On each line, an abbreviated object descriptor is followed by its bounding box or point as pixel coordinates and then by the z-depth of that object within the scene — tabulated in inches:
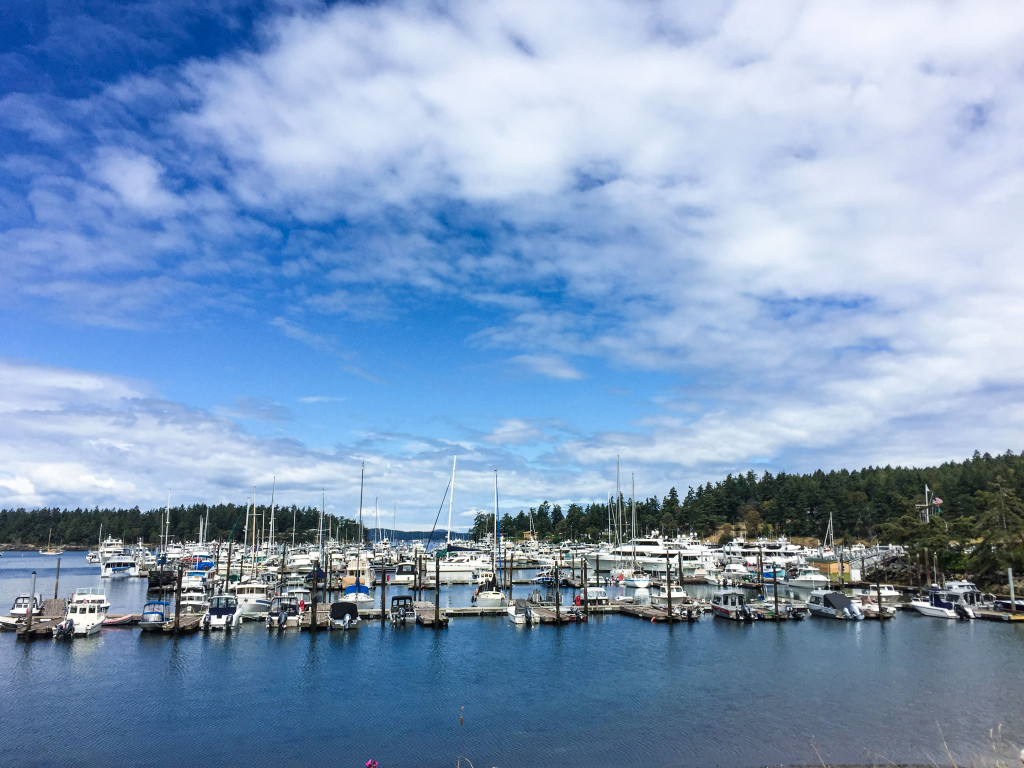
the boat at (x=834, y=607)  2745.6
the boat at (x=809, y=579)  3427.7
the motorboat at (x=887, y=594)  3072.8
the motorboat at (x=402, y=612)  2609.0
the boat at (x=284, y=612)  2489.7
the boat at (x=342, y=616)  2524.6
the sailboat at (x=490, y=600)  2928.2
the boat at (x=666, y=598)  3034.0
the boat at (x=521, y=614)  2645.2
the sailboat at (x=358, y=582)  3031.5
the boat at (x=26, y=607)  2487.7
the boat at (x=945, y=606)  2672.2
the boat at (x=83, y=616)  2313.0
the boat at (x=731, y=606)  2746.1
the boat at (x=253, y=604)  2723.9
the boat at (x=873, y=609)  2742.4
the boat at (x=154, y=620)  2434.8
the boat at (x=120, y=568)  5014.8
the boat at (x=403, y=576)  4148.6
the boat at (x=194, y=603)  2861.7
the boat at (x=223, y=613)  2472.2
